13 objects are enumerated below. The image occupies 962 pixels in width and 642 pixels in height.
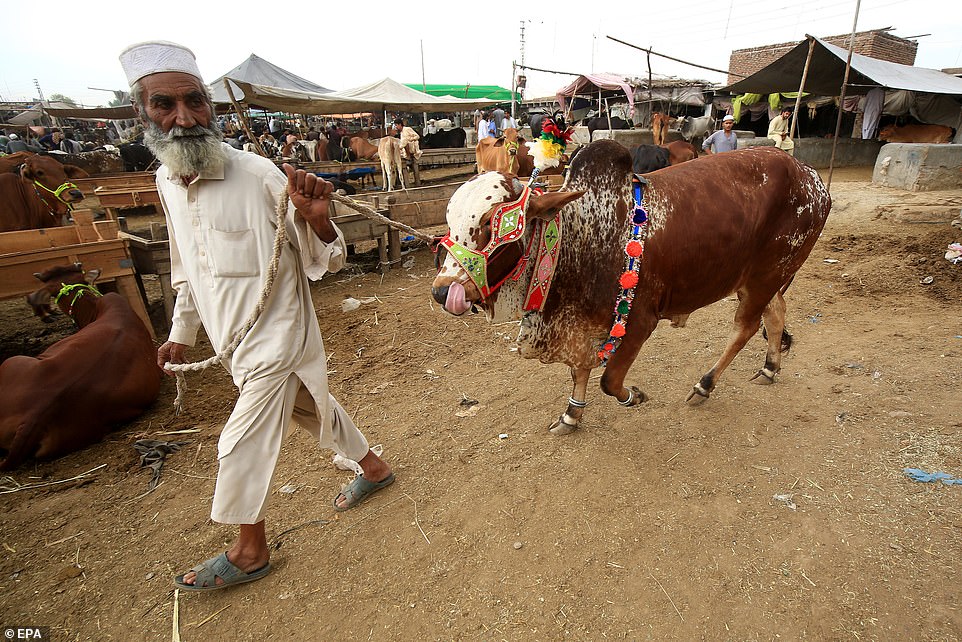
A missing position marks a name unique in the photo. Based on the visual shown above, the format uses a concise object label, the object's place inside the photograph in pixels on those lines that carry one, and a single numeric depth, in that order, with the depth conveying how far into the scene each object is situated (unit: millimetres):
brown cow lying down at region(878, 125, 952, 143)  12273
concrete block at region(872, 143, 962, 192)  8125
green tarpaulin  27616
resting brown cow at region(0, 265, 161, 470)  3039
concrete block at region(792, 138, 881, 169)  12344
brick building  16797
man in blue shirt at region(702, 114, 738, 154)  8691
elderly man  1842
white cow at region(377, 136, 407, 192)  11664
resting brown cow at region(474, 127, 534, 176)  9922
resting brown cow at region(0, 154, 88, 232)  5824
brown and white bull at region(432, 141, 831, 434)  2227
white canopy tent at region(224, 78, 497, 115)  10797
